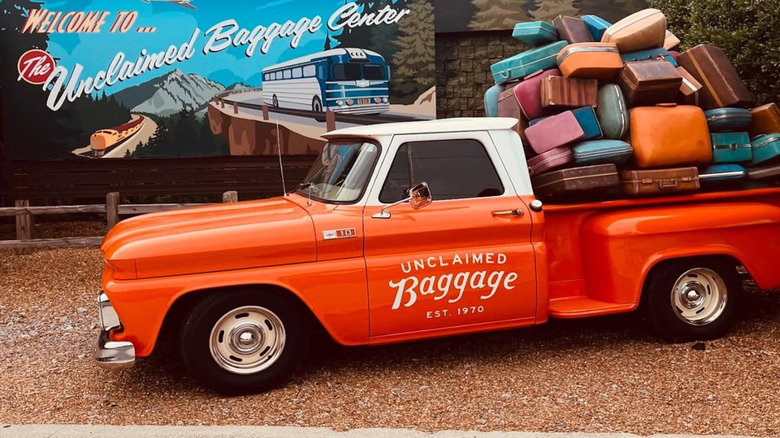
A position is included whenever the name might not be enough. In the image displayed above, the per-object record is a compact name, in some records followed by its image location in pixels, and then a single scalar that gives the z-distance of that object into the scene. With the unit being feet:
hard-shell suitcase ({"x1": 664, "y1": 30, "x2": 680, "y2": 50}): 20.95
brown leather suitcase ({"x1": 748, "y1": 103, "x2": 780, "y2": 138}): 18.62
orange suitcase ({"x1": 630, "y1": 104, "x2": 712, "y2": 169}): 17.34
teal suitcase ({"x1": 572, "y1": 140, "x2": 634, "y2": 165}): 17.19
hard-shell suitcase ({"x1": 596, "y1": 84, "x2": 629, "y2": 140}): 17.56
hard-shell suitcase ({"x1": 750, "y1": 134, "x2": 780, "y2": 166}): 18.03
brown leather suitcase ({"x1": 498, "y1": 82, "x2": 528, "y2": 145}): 18.74
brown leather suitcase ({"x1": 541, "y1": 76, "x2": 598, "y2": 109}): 17.54
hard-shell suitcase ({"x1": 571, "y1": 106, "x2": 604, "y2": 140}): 17.37
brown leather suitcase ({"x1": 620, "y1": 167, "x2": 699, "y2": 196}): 17.30
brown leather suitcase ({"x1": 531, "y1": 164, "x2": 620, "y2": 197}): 16.96
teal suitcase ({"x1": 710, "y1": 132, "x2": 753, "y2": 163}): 18.06
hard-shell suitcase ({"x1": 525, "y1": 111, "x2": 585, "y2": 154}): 17.15
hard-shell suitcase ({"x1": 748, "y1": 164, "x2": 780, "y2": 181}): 18.15
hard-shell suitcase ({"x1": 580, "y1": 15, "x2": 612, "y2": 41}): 19.66
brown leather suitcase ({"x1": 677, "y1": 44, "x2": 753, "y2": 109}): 18.47
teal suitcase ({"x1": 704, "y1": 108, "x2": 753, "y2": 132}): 18.08
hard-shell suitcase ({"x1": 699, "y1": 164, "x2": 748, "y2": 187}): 17.90
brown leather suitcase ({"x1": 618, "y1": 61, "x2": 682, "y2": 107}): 17.43
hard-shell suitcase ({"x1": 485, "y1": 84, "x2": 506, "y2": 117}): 20.75
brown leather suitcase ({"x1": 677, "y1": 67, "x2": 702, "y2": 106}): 18.42
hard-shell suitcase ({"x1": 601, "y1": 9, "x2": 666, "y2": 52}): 18.42
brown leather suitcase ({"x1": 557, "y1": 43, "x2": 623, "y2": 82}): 17.49
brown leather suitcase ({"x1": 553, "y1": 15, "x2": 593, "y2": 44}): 19.30
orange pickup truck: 14.98
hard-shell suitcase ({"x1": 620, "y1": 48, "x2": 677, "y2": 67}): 18.57
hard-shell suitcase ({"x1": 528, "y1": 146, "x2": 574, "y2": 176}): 17.28
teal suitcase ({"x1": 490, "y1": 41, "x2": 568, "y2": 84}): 18.79
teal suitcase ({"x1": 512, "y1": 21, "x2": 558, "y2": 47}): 19.44
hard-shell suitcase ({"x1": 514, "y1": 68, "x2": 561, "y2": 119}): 18.21
